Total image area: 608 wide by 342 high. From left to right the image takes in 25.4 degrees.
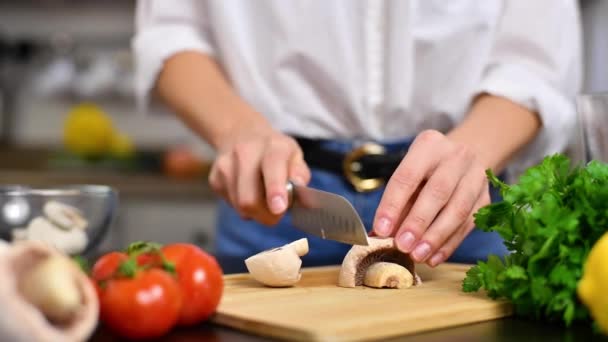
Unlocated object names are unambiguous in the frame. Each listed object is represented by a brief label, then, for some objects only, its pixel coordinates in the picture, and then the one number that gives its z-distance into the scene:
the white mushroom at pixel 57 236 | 1.34
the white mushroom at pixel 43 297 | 0.87
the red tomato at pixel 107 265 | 0.99
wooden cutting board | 1.00
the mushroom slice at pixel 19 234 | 1.34
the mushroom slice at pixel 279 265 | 1.18
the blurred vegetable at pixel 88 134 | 3.39
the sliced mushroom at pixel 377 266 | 1.19
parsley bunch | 1.04
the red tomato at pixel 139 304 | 0.96
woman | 1.55
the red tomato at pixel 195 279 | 1.02
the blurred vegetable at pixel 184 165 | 3.26
